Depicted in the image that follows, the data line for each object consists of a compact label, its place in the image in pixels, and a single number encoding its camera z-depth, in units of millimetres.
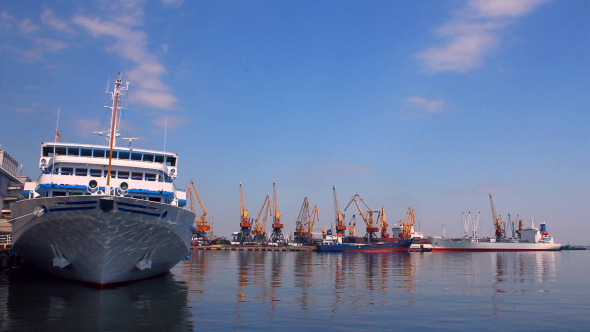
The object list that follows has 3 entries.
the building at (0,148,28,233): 63644
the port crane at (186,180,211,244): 173375
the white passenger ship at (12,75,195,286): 26719
